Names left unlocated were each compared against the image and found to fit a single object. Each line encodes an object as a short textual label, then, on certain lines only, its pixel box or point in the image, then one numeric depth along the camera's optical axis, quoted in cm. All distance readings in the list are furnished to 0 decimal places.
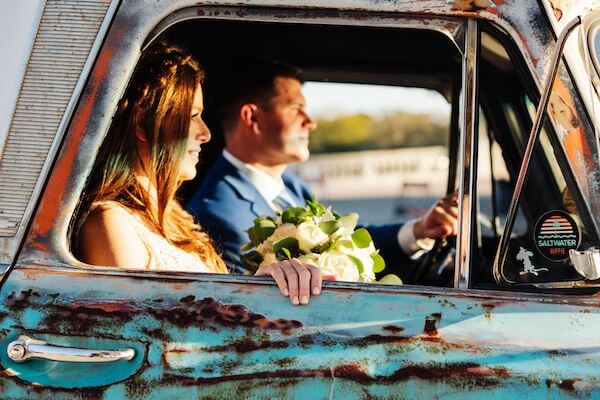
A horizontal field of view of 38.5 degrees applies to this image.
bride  206
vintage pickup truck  174
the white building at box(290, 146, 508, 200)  2159
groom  348
